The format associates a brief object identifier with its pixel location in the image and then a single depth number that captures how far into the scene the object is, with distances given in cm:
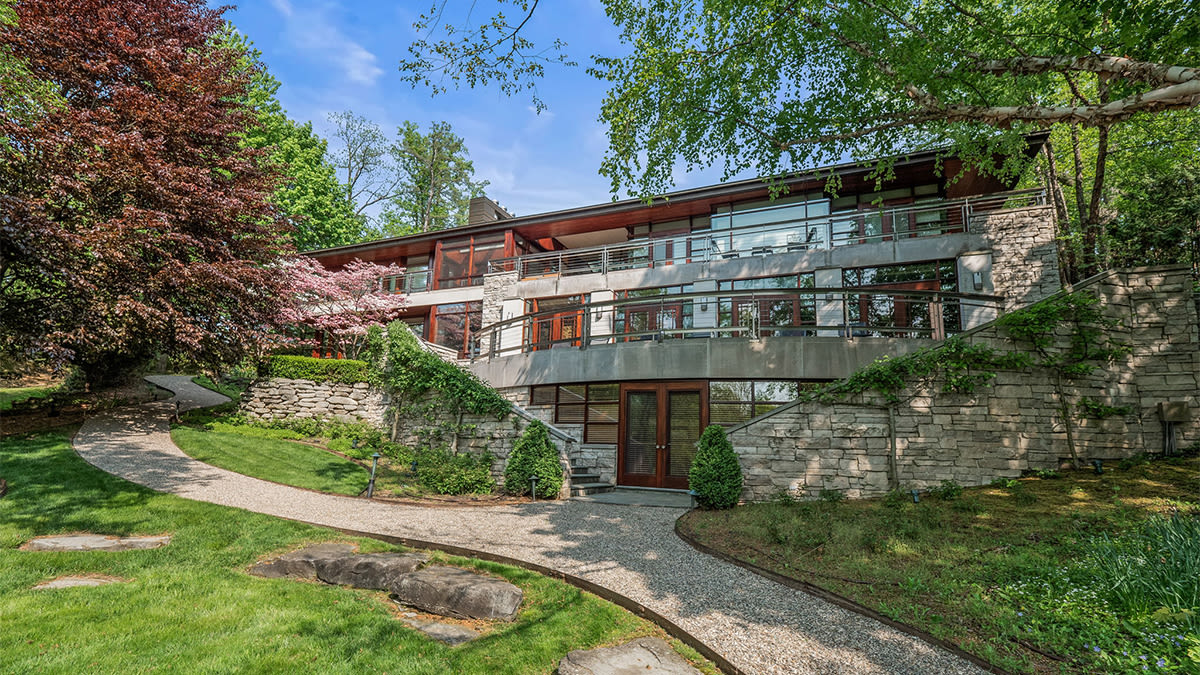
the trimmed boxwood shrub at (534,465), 1046
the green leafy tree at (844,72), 671
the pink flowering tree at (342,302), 1928
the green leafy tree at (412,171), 3253
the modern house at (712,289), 1175
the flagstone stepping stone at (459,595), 448
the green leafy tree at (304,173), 2589
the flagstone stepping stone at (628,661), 353
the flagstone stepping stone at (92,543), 559
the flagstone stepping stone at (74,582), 467
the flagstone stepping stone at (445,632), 405
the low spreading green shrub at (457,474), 1072
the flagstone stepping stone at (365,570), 512
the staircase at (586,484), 1117
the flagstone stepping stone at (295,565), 538
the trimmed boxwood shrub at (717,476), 875
